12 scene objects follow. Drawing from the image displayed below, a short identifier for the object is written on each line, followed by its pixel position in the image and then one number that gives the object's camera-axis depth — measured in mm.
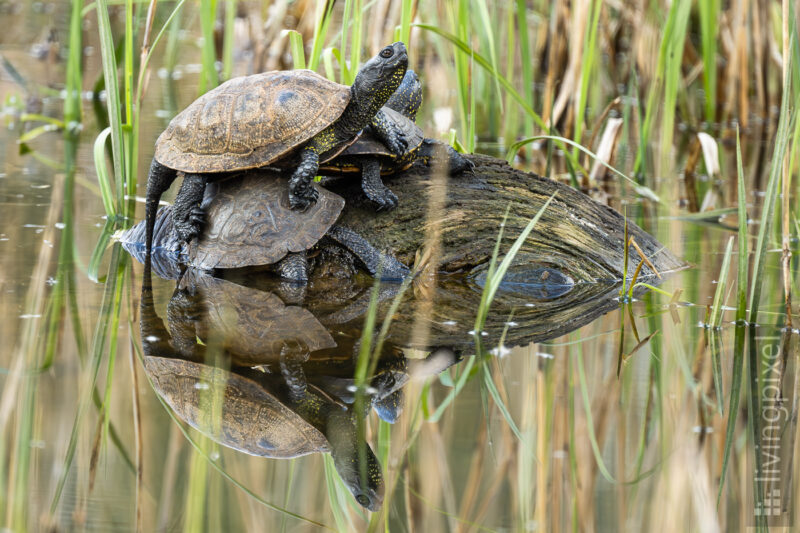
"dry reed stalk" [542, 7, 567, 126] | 11293
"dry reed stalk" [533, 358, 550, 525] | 3984
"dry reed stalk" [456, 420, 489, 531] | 3961
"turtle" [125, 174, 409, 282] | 7328
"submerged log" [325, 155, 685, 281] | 7496
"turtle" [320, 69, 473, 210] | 7316
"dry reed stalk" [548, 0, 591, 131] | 10328
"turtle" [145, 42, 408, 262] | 7152
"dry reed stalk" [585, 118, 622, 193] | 10266
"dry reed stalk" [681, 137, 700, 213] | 10766
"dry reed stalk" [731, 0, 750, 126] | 13086
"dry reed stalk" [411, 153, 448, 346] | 7066
